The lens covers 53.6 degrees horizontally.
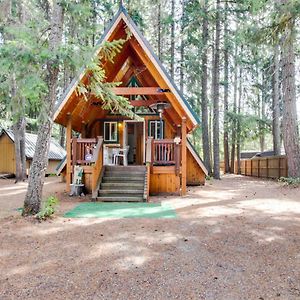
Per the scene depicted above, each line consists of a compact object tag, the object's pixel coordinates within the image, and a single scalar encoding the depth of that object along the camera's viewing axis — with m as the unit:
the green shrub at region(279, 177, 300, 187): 11.04
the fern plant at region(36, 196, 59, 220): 6.15
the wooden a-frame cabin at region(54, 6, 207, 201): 9.71
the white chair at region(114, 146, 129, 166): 12.96
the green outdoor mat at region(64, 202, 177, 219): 6.88
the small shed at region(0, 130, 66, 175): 21.36
